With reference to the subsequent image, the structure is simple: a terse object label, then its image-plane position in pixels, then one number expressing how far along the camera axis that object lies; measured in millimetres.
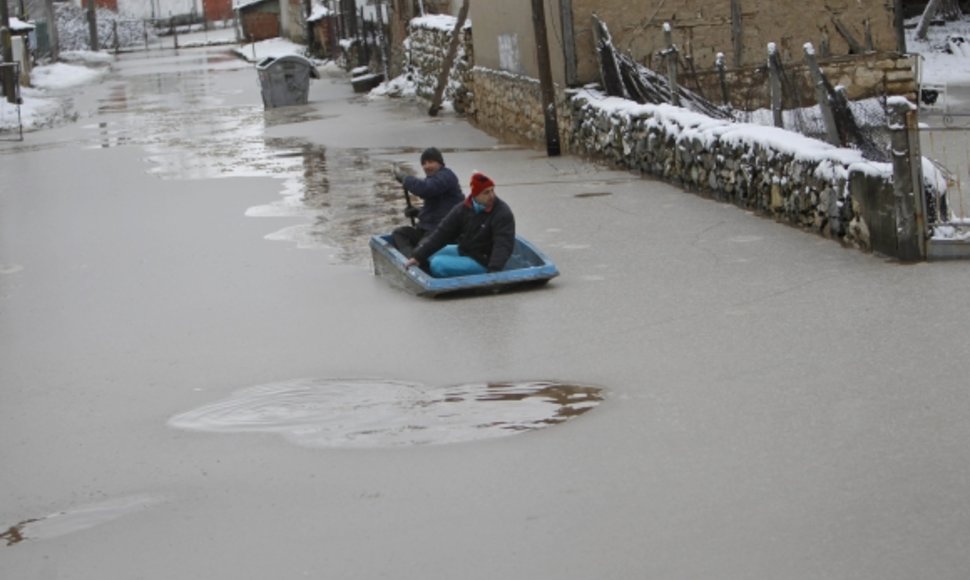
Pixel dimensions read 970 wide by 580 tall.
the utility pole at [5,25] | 40125
